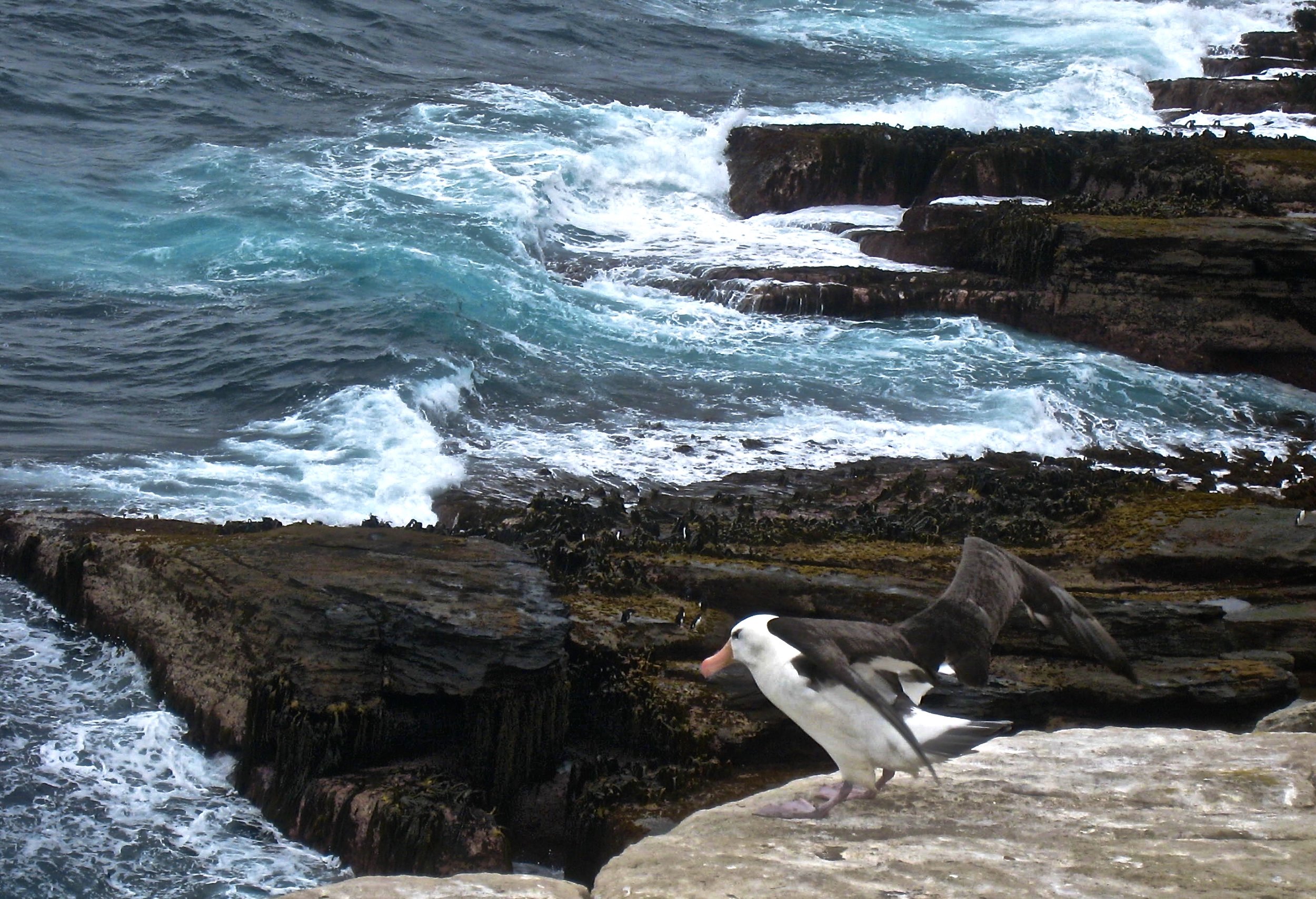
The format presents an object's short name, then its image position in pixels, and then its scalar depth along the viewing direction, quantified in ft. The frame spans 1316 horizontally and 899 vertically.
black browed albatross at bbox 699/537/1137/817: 34.50
